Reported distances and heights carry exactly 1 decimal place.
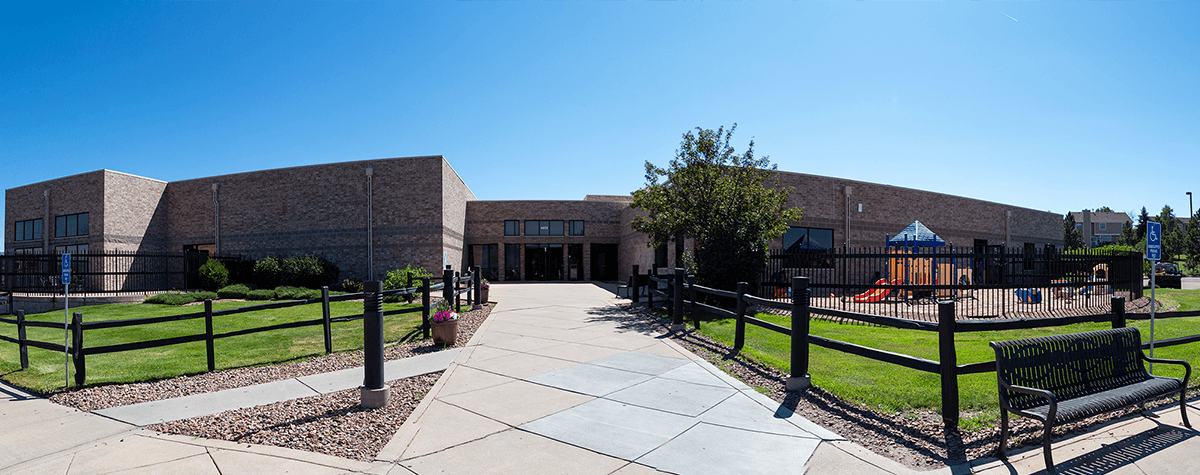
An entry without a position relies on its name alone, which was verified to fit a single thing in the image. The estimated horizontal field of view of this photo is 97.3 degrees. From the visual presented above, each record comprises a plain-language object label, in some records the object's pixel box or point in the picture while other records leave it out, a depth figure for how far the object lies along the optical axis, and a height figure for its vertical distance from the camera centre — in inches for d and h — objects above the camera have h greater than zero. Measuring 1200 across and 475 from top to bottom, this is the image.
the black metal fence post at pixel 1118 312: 217.3 -29.7
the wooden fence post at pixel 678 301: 402.9 -43.8
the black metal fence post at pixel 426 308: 358.9 -42.6
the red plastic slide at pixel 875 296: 600.5 -64.3
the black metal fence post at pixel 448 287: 456.4 -35.4
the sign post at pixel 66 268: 302.6 -11.1
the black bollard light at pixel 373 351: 206.1 -41.3
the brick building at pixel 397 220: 1003.9 +56.0
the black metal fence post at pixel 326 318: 331.3 -44.5
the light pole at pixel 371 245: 991.6 +3.6
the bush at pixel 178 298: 720.3 -68.8
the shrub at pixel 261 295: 771.4 -69.1
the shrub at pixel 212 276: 900.0 -47.2
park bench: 152.4 -44.6
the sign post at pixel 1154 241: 294.5 -0.6
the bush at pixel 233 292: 818.2 -68.9
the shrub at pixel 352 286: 902.8 -67.3
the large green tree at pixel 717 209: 548.4 +40.1
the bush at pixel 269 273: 932.0 -44.6
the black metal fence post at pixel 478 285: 624.4 -47.0
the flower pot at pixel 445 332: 338.3 -55.1
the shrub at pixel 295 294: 761.7 -67.7
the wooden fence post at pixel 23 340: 283.3 -48.5
